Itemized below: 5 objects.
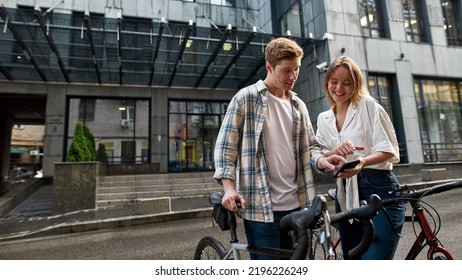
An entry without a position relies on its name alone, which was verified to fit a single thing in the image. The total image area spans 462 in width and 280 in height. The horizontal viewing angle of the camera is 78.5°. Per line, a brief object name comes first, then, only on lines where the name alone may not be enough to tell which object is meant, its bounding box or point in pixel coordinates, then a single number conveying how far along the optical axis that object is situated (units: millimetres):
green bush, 8750
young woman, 1709
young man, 1641
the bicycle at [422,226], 1603
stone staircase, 9026
